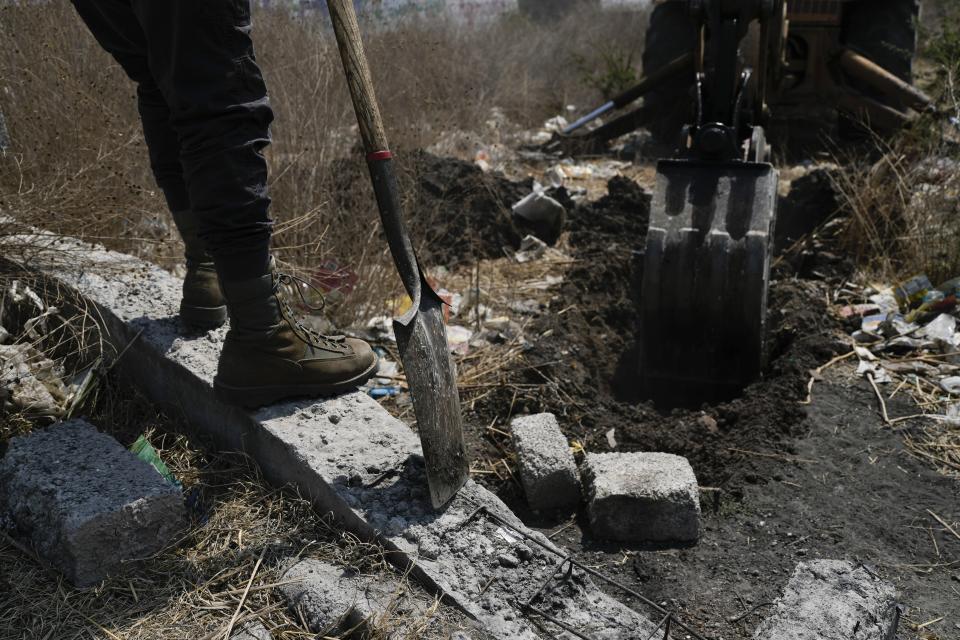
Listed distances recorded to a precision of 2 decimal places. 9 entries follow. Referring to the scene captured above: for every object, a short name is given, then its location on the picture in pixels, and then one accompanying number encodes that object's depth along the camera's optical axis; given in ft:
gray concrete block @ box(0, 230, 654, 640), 6.45
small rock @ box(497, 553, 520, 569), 6.70
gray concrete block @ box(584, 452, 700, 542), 8.22
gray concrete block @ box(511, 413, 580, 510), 8.75
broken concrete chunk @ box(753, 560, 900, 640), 6.14
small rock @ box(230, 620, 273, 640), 6.44
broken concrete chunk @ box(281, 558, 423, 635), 6.41
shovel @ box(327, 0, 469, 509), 7.05
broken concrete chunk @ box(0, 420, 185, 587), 6.98
